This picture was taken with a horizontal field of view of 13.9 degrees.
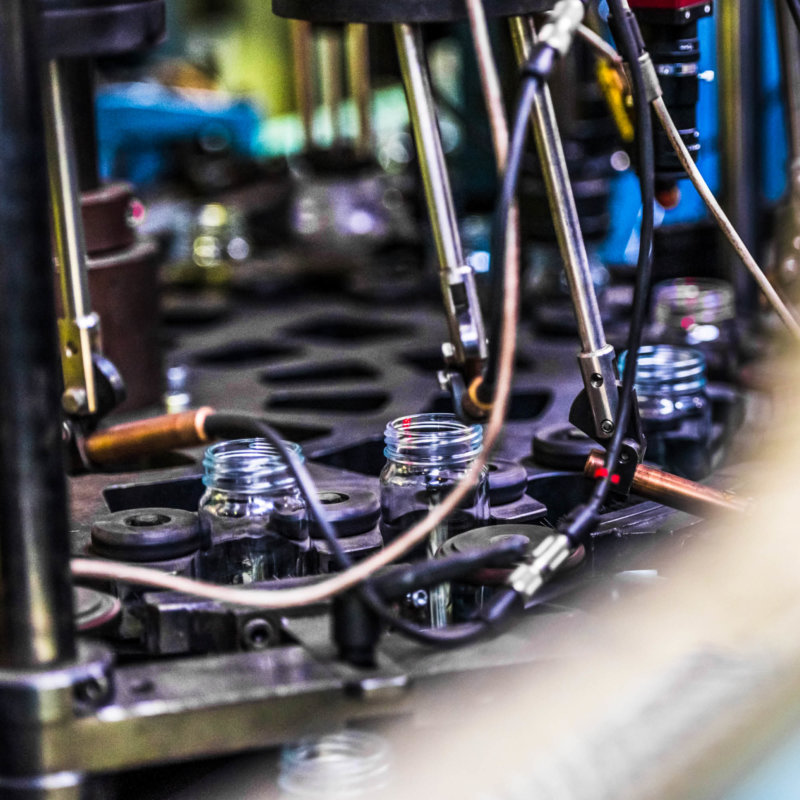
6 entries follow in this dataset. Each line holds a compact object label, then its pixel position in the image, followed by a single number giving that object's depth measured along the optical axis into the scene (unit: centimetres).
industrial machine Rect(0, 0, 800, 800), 115
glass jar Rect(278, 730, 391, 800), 118
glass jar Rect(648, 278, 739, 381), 162
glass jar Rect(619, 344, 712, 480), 147
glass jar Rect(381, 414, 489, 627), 134
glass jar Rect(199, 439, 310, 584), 134
